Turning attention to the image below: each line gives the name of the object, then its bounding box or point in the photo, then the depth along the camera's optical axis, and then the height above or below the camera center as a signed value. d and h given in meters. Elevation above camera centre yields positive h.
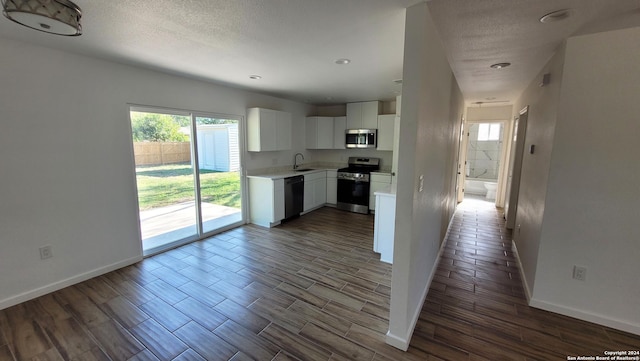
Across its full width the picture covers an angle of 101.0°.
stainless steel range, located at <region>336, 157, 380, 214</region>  5.71 -0.88
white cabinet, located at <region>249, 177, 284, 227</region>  4.74 -0.99
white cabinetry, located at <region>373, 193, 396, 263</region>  3.38 -1.01
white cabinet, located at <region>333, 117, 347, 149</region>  6.20 +0.36
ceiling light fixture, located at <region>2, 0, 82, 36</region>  1.28 +0.66
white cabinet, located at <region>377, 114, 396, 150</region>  5.54 +0.35
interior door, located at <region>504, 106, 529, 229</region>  4.16 -0.26
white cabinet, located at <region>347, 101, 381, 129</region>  5.74 +0.73
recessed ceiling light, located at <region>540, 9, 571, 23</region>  1.76 +0.91
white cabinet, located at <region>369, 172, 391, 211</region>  5.44 -0.72
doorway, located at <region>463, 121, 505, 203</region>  8.11 -0.25
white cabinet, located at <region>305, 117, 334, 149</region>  6.28 +0.36
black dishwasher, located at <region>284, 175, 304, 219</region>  5.03 -0.96
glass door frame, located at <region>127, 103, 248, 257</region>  3.46 -0.38
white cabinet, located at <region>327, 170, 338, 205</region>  6.12 -0.92
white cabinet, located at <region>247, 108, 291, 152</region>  4.77 +0.32
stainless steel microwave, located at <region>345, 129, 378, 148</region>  5.80 +0.21
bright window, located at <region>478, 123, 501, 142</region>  8.09 +0.53
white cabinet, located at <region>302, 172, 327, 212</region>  5.62 -0.97
